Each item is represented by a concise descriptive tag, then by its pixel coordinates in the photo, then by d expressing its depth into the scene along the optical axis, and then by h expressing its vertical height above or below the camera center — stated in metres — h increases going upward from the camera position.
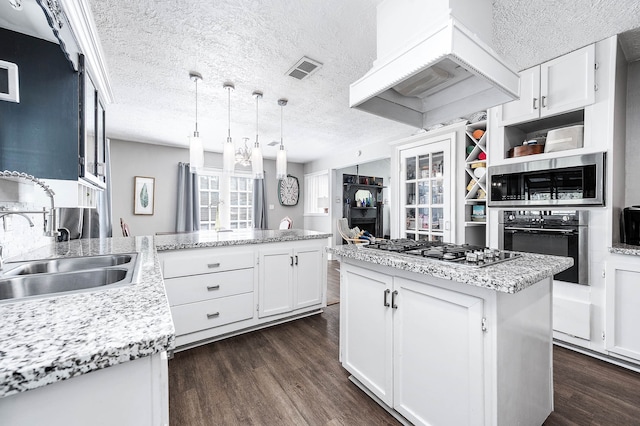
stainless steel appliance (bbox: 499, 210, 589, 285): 2.22 -0.22
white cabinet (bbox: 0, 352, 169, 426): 0.49 -0.37
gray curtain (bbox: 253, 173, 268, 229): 6.39 +0.16
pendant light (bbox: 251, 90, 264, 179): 2.83 +0.50
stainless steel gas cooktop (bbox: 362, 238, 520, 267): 1.29 -0.23
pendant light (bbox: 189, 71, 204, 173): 2.45 +0.52
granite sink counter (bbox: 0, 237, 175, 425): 0.48 -0.28
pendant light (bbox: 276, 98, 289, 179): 2.91 +0.50
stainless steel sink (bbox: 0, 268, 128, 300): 1.06 -0.30
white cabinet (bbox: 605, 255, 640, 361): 1.96 -0.70
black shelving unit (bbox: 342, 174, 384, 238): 6.83 +0.17
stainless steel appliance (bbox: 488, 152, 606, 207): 2.14 +0.25
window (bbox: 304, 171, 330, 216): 6.57 +0.44
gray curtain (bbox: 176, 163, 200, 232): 5.49 +0.18
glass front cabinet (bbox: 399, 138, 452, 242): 3.51 +0.26
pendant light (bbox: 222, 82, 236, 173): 2.66 +0.55
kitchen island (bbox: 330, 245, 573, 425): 1.10 -0.60
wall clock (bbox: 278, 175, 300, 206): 6.89 +0.50
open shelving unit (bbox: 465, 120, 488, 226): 3.10 +0.44
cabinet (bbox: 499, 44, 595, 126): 2.15 +1.03
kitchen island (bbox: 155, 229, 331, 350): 2.24 -0.64
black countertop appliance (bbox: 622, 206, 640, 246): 2.06 -0.11
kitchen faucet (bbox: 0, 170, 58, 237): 1.09 -0.02
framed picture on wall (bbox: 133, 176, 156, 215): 5.18 +0.32
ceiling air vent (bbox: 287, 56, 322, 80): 2.40 +1.30
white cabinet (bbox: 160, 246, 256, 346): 2.22 -0.66
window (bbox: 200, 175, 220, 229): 5.95 +0.26
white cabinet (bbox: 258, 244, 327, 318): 2.66 -0.69
